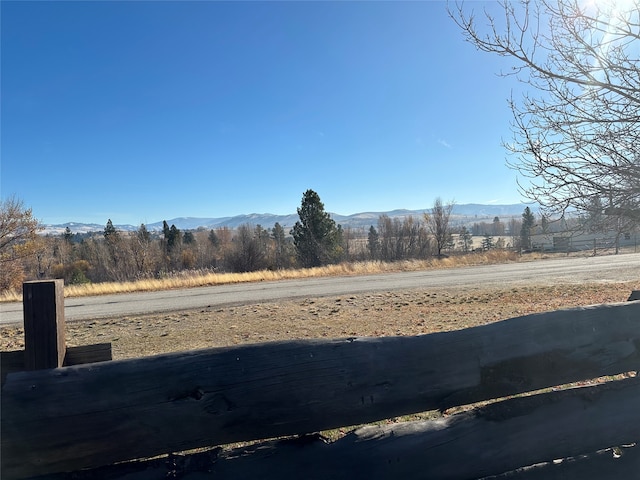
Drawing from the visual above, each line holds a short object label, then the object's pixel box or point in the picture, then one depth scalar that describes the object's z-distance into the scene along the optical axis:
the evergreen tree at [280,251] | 39.70
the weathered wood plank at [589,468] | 2.13
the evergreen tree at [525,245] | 37.10
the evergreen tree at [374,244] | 45.19
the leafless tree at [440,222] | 45.01
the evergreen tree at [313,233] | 38.66
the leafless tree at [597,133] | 4.43
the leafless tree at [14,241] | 27.14
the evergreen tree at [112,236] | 41.78
